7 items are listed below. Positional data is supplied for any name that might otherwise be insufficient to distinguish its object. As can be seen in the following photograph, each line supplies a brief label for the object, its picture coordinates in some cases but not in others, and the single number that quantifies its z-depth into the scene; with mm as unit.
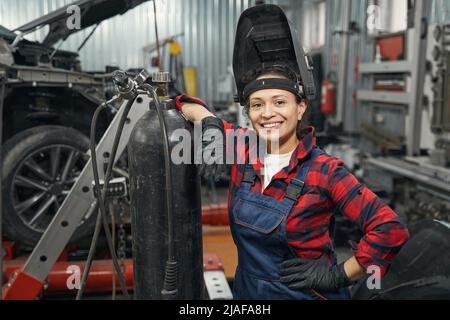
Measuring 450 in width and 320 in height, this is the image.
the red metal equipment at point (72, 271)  2244
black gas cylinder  1125
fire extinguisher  5314
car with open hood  2215
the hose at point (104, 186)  1139
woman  1152
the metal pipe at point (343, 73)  4883
